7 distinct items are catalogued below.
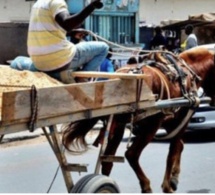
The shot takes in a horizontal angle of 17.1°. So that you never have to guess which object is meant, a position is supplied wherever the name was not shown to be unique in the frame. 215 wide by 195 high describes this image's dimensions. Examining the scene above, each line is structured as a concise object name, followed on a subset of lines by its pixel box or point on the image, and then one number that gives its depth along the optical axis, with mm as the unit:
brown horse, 7286
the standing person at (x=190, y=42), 17922
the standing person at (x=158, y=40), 19825
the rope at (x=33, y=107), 5242
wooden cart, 5164
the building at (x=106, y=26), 17922
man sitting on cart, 6172
